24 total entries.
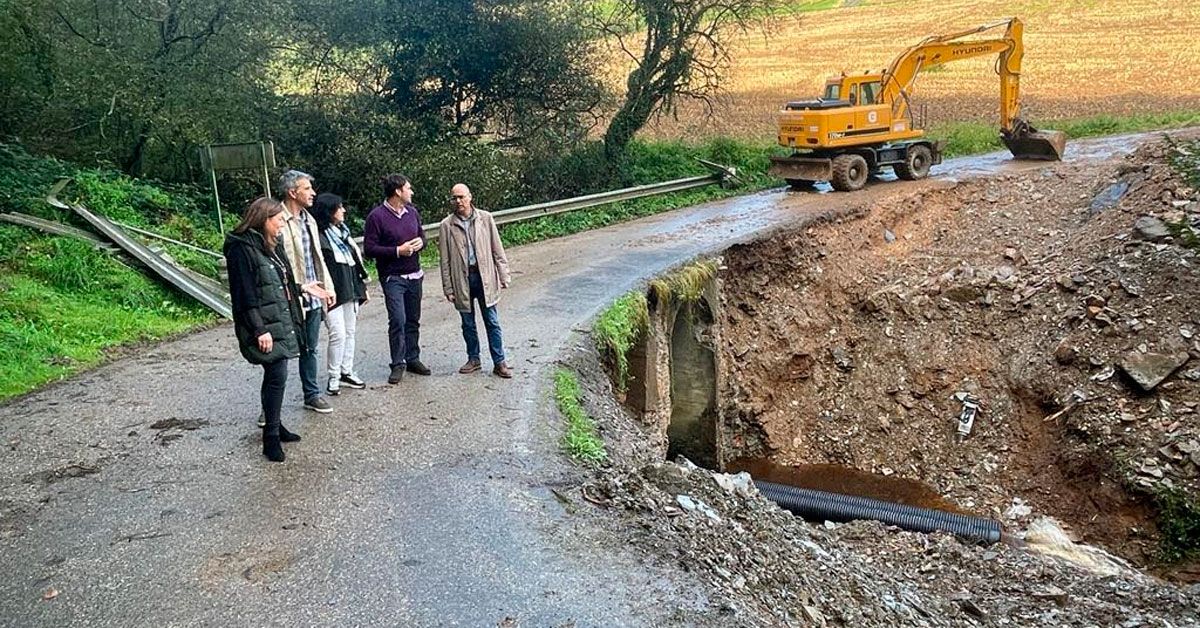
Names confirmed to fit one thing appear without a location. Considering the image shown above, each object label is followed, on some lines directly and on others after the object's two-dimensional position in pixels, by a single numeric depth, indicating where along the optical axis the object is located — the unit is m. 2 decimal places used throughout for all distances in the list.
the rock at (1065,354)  12.64
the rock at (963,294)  14.30
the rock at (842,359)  14.54
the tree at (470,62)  17.31
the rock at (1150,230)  13.31
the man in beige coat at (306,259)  6.71
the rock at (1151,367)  11.60
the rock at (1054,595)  7.79
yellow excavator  17.52
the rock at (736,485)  7.33
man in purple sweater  7.74
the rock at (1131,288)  12.62
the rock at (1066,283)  13.41
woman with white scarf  7.31
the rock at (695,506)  6.21
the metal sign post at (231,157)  11.30
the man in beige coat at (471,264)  7.81
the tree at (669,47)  19.67
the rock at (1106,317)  12.57
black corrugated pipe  10.46
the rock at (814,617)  5.15
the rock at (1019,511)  11.73
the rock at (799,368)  14.66
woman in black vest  5.92
